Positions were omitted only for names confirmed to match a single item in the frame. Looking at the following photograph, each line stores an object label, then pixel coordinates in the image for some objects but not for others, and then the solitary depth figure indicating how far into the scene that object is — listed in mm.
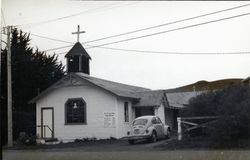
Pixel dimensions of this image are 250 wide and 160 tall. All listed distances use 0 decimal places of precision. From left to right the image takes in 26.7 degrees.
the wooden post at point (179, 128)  14907
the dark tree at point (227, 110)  14141
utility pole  17156
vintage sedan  15188
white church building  15352
